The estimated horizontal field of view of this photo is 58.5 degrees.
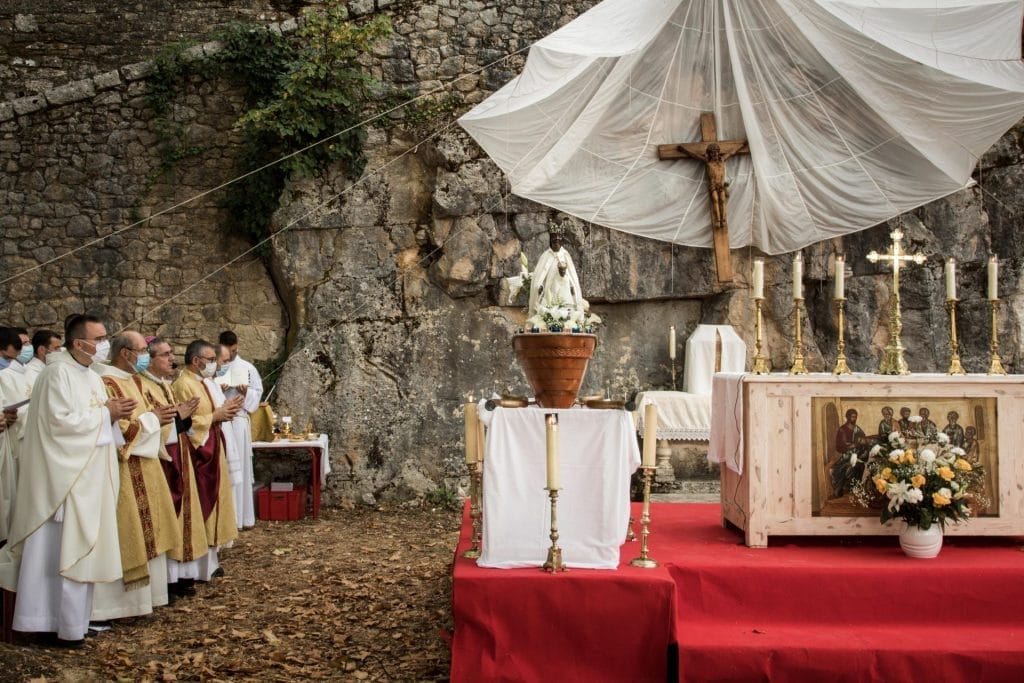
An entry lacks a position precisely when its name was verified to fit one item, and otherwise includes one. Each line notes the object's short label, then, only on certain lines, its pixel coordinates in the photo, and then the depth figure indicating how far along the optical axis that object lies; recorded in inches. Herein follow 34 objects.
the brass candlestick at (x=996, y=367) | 226.6
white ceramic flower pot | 200.8
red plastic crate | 394.3
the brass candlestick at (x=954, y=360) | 225.6
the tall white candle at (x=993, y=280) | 232.9
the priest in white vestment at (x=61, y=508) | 216.1
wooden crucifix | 381.1
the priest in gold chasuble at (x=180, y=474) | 260.2
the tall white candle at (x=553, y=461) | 180.7
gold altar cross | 227.1
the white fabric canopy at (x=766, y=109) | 311.3
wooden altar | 215.2
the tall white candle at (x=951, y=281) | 229.6
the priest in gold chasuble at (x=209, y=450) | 285.0
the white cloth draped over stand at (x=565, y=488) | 193.8
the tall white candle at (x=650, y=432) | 198.5
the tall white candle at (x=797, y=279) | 222.1
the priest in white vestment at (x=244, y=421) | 371.6
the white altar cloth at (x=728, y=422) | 221.9
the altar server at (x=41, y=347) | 303.1
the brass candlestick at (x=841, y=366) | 220.8
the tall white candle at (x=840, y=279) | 223.8
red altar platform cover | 173.0
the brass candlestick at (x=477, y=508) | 206.1
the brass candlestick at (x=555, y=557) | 185.3
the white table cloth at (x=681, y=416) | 390.0
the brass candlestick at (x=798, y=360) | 222.5
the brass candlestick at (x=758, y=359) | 222.5
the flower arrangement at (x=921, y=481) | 199.1
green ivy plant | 428.5
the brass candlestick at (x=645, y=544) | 192.1
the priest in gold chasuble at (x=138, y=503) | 237.8
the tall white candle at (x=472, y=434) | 212.2
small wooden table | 388.5
